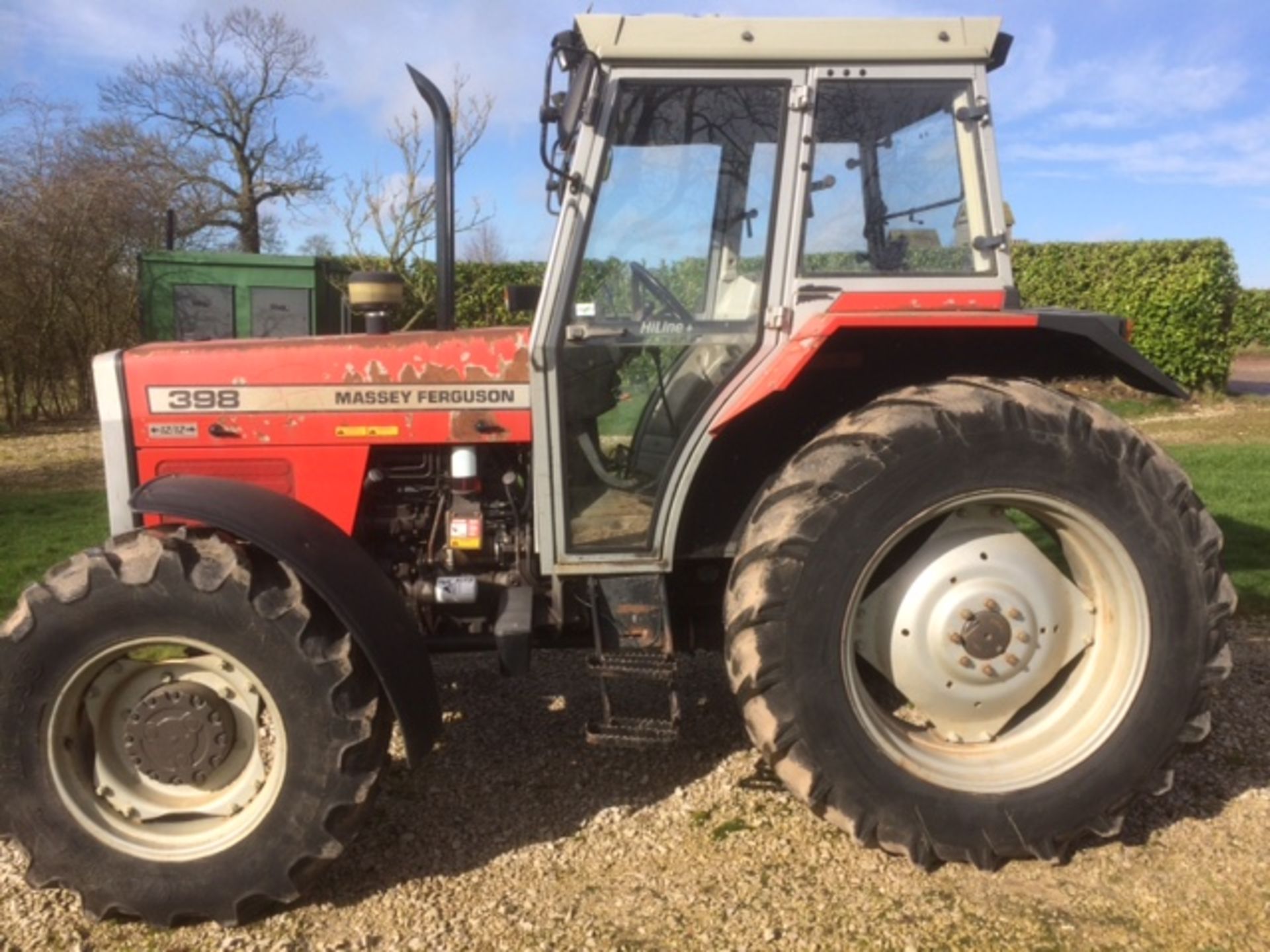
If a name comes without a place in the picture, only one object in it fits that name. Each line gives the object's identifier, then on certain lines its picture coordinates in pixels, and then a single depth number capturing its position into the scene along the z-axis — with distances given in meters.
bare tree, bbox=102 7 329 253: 22.59
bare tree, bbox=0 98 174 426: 13.73
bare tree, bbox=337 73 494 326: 9.34
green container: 13.56
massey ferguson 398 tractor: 2.88
